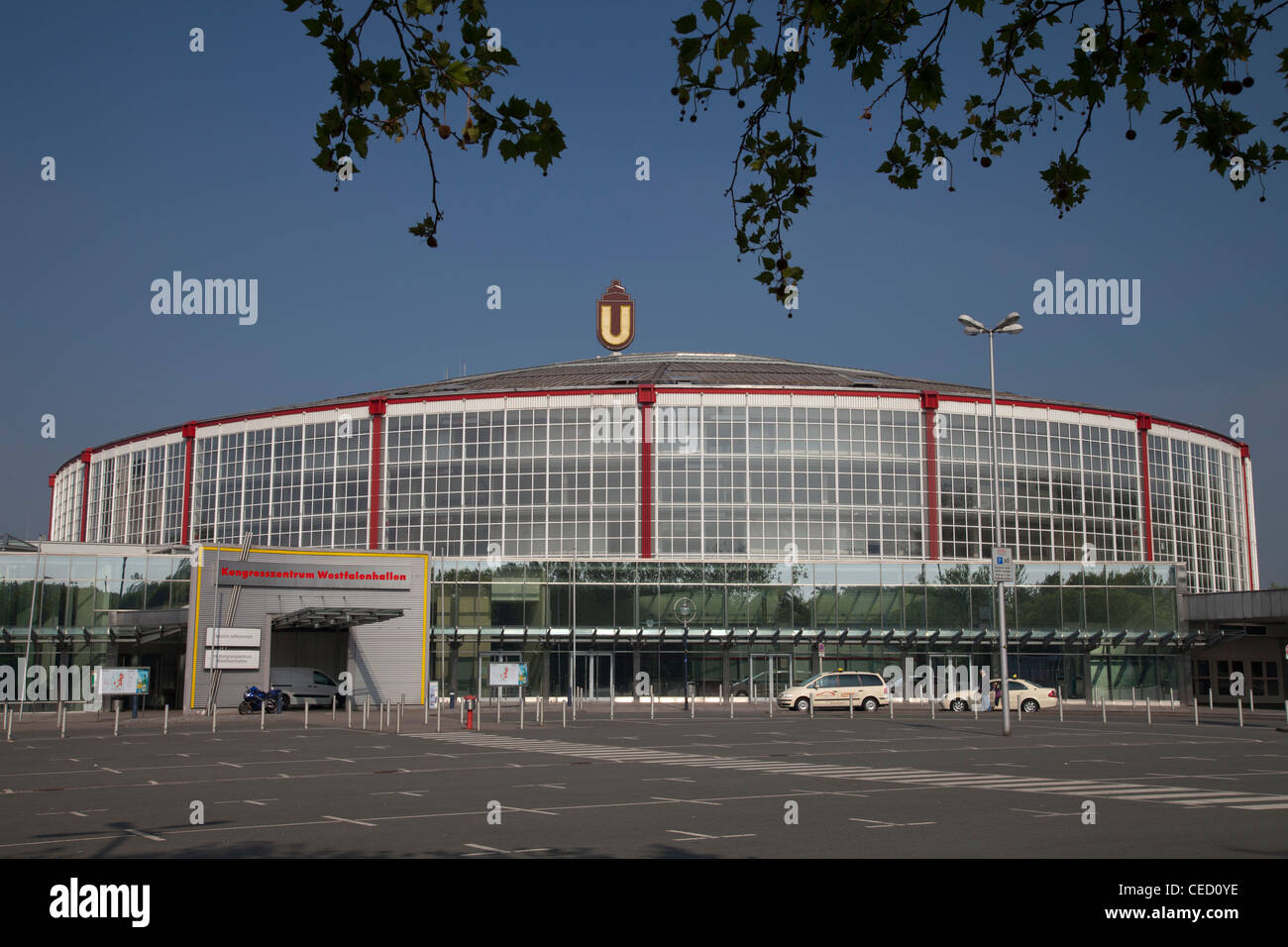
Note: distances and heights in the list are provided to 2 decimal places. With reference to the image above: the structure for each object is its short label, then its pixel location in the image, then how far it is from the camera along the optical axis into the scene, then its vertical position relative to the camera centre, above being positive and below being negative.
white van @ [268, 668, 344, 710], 52.94 -2.76
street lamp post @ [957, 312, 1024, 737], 36.19 +9.18
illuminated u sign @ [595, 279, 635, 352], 82.50 +21.41
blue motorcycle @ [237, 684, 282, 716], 49.16 -3.15
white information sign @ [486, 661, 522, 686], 43.03 -1.85
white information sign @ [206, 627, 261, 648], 51.09 -0.53
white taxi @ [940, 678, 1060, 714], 50.53 -3.32
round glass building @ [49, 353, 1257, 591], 67.69 +8.93
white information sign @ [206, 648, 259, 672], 50.02 -1.48
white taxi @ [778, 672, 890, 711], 52.19 -3.10
